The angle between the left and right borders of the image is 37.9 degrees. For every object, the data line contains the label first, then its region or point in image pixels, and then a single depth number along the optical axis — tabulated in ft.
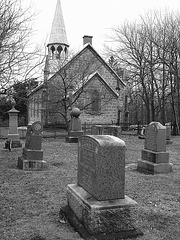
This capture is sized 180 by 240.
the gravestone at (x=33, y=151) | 30.89
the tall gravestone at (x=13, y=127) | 49.83
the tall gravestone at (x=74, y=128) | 56.70
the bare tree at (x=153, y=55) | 75.36
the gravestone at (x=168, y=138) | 57.47
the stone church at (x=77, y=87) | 73.73
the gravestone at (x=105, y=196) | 13.51
